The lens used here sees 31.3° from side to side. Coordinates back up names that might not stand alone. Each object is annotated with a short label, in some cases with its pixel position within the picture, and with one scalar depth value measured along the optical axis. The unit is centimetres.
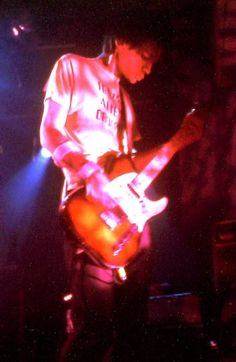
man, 241
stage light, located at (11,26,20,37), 352
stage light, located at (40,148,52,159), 365
